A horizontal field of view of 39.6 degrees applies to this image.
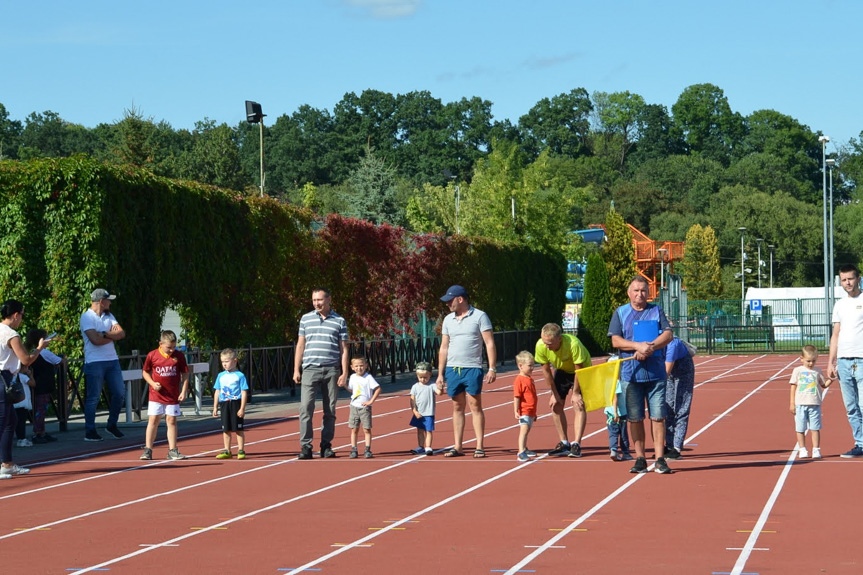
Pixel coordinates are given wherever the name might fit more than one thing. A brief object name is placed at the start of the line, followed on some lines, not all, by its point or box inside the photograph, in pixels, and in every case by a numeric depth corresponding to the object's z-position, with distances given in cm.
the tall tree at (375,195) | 6375
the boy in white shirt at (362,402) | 1348
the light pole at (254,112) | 3019
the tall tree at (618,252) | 5438
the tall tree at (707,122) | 13362
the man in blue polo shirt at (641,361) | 1112
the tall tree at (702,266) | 9306
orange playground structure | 8425
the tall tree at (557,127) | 13525
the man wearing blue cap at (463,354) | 1299
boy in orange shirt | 1284
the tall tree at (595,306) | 4900
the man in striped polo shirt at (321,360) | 1327
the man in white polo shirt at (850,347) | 1217
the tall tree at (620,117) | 13988
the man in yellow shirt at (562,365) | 1249
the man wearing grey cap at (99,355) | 1562
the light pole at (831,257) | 4706
